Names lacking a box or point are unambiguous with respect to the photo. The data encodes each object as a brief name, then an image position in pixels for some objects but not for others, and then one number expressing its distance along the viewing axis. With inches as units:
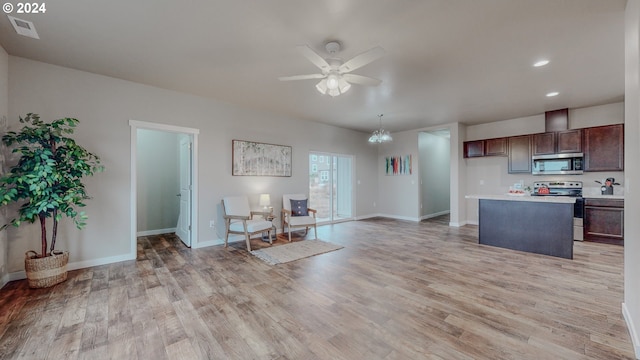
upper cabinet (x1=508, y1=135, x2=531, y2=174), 221.5
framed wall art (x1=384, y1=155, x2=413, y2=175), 291.1
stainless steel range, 190.2
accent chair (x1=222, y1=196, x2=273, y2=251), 170.9
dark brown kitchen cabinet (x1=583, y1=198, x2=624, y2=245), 177.3
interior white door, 178.9
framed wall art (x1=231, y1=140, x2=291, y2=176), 195.2
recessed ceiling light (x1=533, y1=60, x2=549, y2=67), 123.6
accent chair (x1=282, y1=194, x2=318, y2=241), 201.8
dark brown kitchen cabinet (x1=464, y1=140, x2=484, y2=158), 249.5
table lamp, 203.2
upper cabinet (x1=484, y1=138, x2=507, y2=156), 235.3
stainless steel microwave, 198.8
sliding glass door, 266.7
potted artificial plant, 106.5
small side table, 185.1
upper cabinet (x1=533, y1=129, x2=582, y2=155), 197.9
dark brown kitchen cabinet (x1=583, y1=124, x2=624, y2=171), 181.8
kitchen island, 149.5
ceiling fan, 92.7
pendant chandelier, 206.7
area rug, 151.4
